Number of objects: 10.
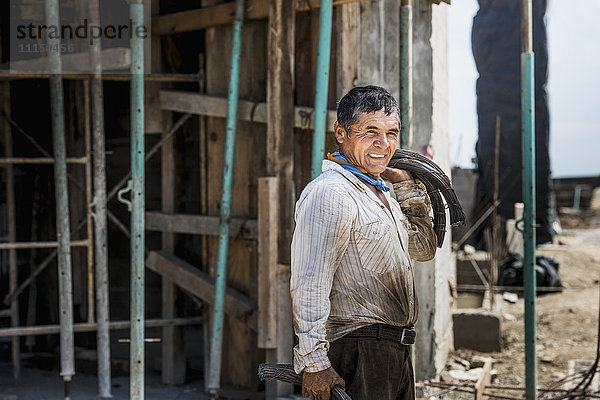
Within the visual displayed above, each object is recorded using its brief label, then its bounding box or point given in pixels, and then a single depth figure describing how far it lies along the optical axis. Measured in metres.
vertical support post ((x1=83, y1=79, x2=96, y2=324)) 5.02
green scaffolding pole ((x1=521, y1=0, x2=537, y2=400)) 4.66
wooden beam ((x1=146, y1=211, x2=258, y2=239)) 5.13
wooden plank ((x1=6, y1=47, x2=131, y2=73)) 4.79
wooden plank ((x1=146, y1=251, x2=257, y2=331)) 5.11
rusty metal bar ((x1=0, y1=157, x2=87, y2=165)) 4.93
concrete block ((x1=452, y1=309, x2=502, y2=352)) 7.12
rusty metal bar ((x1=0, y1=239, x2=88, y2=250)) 4.91
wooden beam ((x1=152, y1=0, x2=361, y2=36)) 4.90
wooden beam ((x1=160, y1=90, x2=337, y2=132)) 4.81
